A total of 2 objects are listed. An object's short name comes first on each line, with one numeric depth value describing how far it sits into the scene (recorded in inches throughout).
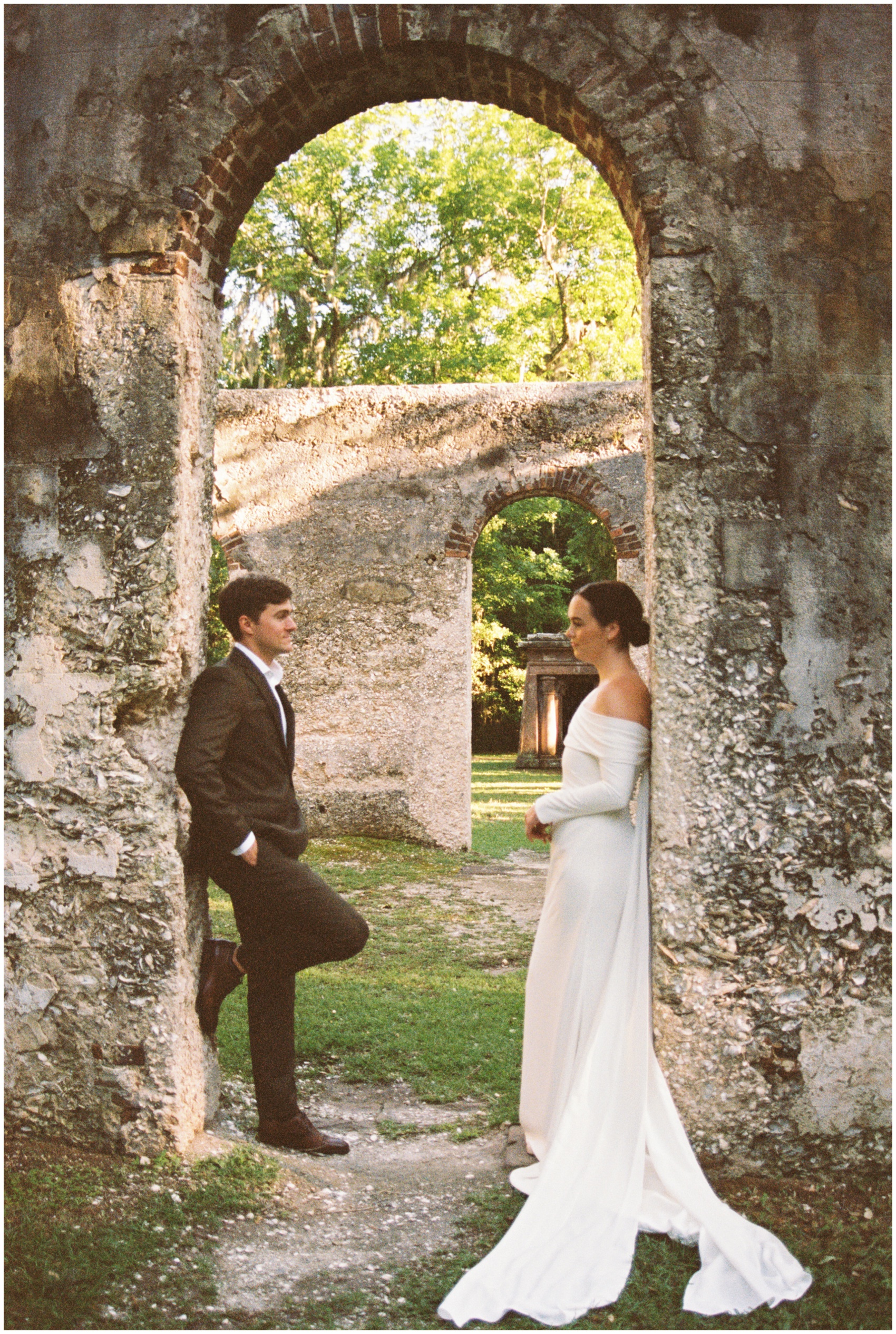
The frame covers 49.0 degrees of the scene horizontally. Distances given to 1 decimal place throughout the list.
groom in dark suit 130.6
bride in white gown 104.7
